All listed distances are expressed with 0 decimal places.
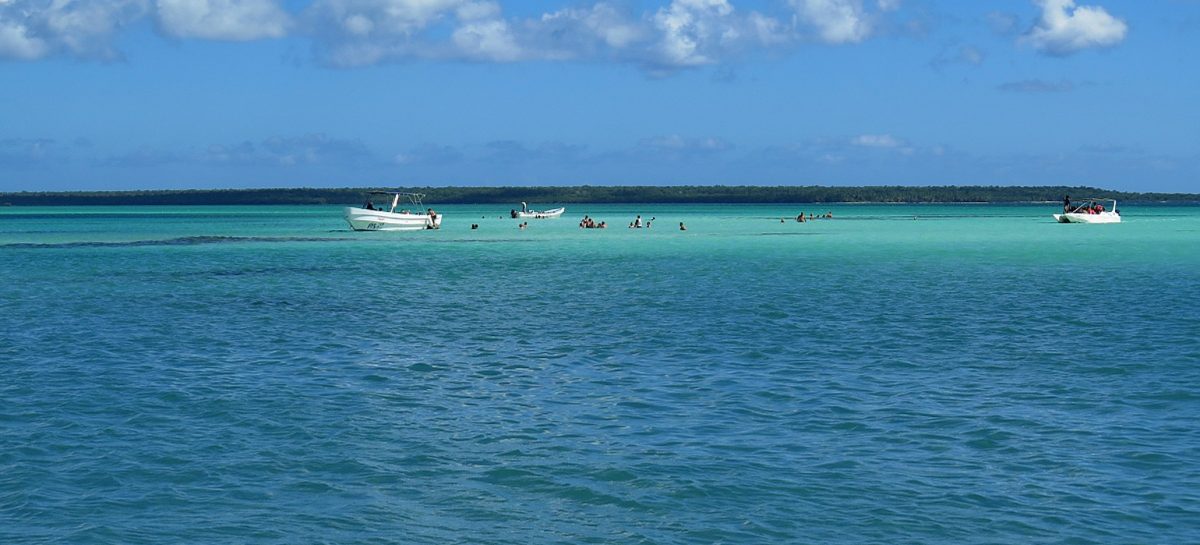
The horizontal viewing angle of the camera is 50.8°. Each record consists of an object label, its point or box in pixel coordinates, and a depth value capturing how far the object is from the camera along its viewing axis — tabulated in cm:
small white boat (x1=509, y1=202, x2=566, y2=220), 13550
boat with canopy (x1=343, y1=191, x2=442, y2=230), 8731
